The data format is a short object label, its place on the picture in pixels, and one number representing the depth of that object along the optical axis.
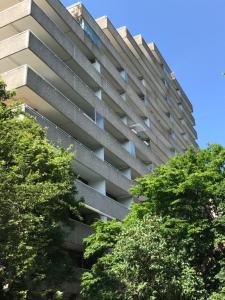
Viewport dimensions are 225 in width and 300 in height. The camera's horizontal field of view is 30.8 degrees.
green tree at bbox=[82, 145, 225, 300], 15.84
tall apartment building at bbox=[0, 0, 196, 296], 24.75
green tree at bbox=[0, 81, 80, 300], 11.91
